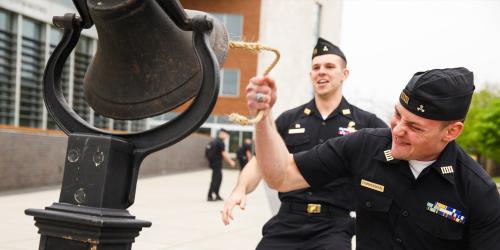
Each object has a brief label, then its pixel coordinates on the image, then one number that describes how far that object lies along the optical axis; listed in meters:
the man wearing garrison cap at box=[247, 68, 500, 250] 3.21
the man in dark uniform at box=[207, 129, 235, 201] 17.47
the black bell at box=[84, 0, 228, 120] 2.69
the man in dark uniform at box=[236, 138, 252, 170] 27.44
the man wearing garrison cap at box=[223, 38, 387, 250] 4.89
